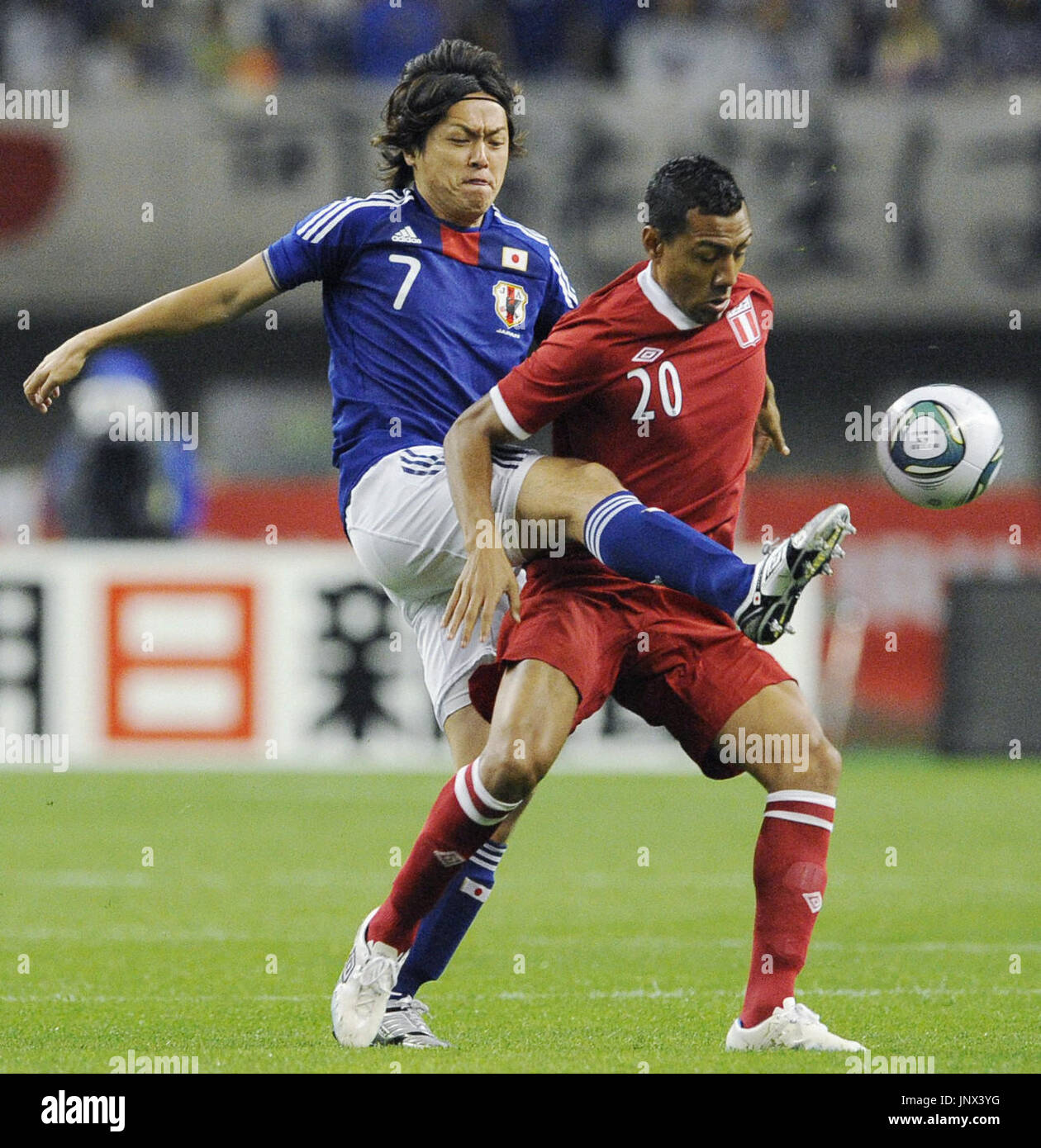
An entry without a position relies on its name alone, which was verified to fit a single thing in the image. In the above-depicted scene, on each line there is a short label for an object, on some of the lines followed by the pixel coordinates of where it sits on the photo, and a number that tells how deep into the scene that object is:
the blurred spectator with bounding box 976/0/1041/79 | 14.80
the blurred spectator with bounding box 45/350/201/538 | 13.06
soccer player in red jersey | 4.29
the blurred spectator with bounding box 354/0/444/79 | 14.84
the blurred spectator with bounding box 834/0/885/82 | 14.73
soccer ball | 4.57
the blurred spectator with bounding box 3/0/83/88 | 15.05
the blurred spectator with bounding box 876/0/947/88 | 14.78
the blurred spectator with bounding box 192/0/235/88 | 15.00
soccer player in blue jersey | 4.68
